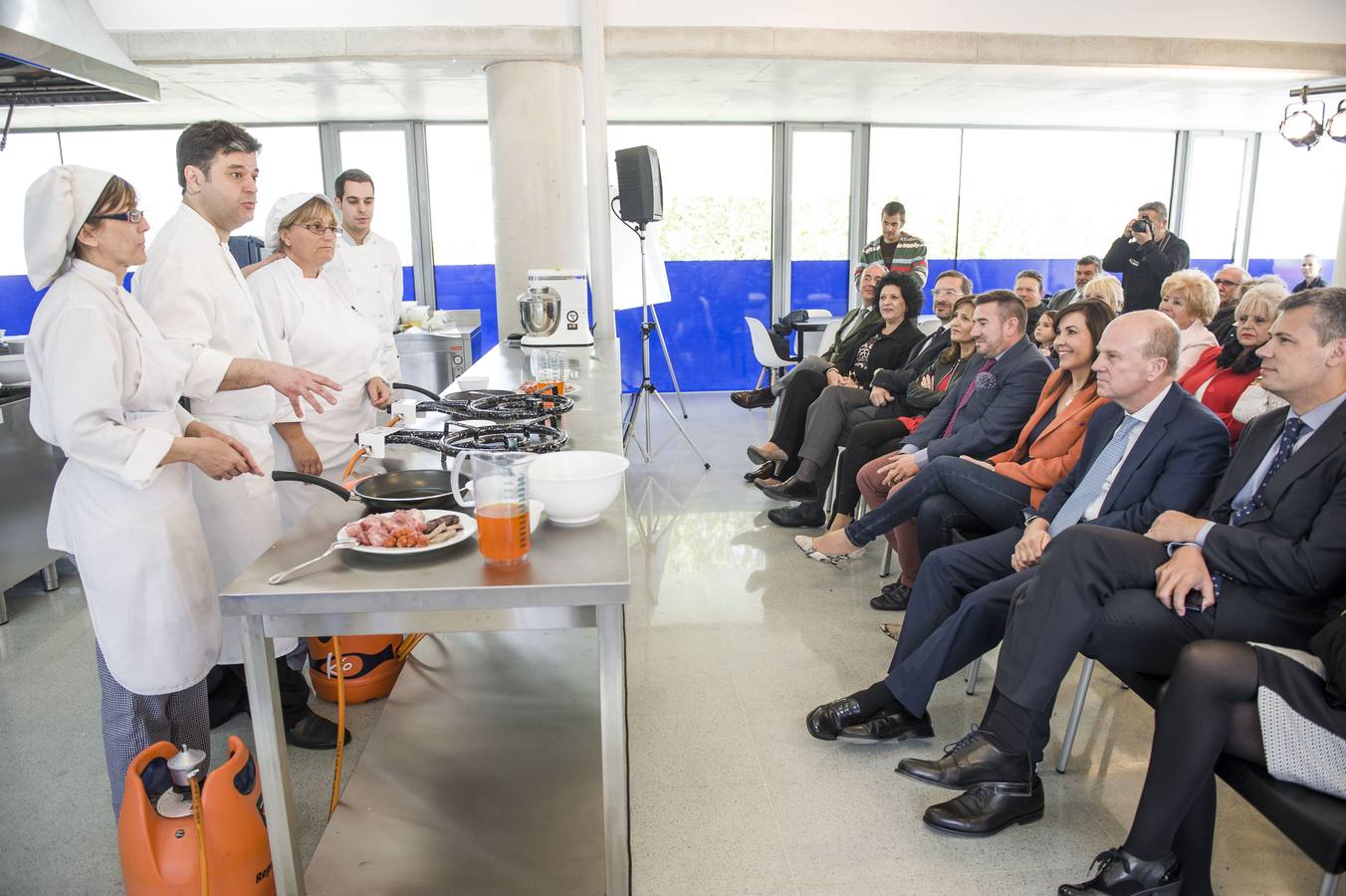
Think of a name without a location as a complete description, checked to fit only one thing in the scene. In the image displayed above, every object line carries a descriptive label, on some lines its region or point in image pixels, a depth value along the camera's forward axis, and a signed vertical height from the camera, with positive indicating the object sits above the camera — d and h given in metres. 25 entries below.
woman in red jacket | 2.83 -0.32
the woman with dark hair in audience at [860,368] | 4.38 -0.56
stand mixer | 4.01 -0.22
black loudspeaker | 4.97 +0.42
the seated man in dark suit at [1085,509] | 2.12 -0.63
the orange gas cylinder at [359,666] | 2.48 -1.12
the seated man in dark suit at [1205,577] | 1.77 -0.66
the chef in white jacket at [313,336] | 2.46 -0.21
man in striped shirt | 6.05 +0.08
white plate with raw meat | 1.46 -0.45
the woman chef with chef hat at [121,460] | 1.63 -0.37
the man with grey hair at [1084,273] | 5.97 -0.11
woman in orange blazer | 2.66 -0.66
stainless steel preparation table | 1.35 -0.51
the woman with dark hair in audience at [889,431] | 3.71 -0.72
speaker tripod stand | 5.25 -0.77
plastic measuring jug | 1.41 -0.39
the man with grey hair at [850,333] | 4.68 -0.40
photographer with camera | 5.57 +0.01
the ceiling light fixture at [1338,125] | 6.02 +0.86
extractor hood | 2.62 +0.63
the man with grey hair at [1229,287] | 3.97 -0.16
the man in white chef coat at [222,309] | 2.01 -0.10
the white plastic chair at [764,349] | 6.20 -0.63
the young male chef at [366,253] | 3.72 +0.04
